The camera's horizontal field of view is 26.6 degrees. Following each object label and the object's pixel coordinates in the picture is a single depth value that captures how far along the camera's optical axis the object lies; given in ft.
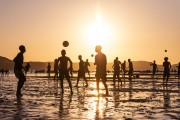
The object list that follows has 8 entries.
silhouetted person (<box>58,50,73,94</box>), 58.65
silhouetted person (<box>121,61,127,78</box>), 118.11
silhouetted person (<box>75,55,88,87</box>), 84.63
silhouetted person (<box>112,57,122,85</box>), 90.68
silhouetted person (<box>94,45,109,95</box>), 52.47
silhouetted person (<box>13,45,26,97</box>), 52.65
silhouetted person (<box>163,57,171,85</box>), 90.94
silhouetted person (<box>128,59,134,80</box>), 119.34
